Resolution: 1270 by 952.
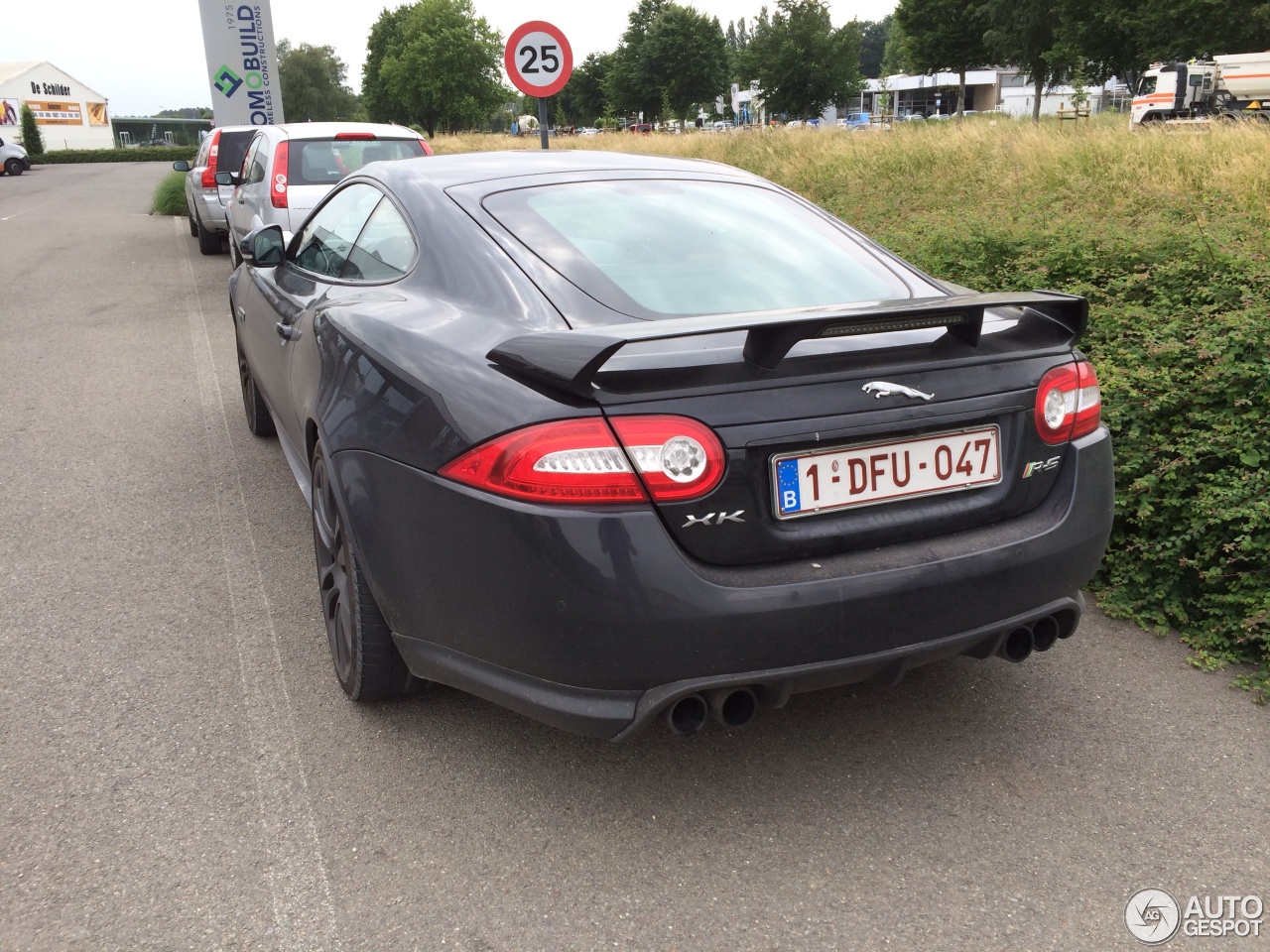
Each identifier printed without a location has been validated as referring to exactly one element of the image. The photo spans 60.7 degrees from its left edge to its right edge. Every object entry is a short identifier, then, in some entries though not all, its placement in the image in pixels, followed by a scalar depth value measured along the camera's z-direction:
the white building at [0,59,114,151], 83.75
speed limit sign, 9.22
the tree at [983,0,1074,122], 43.34
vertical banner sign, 20.34
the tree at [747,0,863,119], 53.34
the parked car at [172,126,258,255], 14.52
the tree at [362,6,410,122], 86.95
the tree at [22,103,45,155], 63.97
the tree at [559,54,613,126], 92.69
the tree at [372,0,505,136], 64.19
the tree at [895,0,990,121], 51.94
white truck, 30.28
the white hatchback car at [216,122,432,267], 9.70
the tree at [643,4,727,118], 65.00
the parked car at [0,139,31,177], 44.16
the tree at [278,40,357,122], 93.56
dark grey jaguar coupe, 2.28
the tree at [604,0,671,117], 66.50
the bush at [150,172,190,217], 22.12
